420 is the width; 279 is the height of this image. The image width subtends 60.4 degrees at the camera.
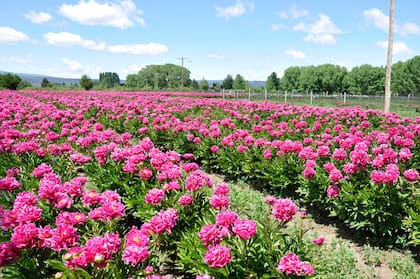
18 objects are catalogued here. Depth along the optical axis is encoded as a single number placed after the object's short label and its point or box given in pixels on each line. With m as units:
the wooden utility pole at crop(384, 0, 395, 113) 19.27
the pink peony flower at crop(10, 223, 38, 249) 2.53
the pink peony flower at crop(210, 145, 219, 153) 7.44
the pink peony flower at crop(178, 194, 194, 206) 3.62
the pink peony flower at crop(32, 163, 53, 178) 4.20
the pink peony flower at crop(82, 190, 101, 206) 3.30
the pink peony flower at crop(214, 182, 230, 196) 3.46
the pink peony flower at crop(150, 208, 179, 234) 2.89
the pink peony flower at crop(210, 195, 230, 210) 3.27
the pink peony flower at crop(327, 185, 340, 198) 4.83
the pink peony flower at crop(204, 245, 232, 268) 2.41
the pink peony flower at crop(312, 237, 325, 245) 3.13
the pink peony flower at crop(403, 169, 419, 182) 4.39
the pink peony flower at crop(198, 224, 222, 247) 2.73
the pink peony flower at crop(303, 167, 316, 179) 4.91
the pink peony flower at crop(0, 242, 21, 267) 2.46
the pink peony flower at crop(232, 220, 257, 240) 2.68
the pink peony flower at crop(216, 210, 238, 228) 2.88
